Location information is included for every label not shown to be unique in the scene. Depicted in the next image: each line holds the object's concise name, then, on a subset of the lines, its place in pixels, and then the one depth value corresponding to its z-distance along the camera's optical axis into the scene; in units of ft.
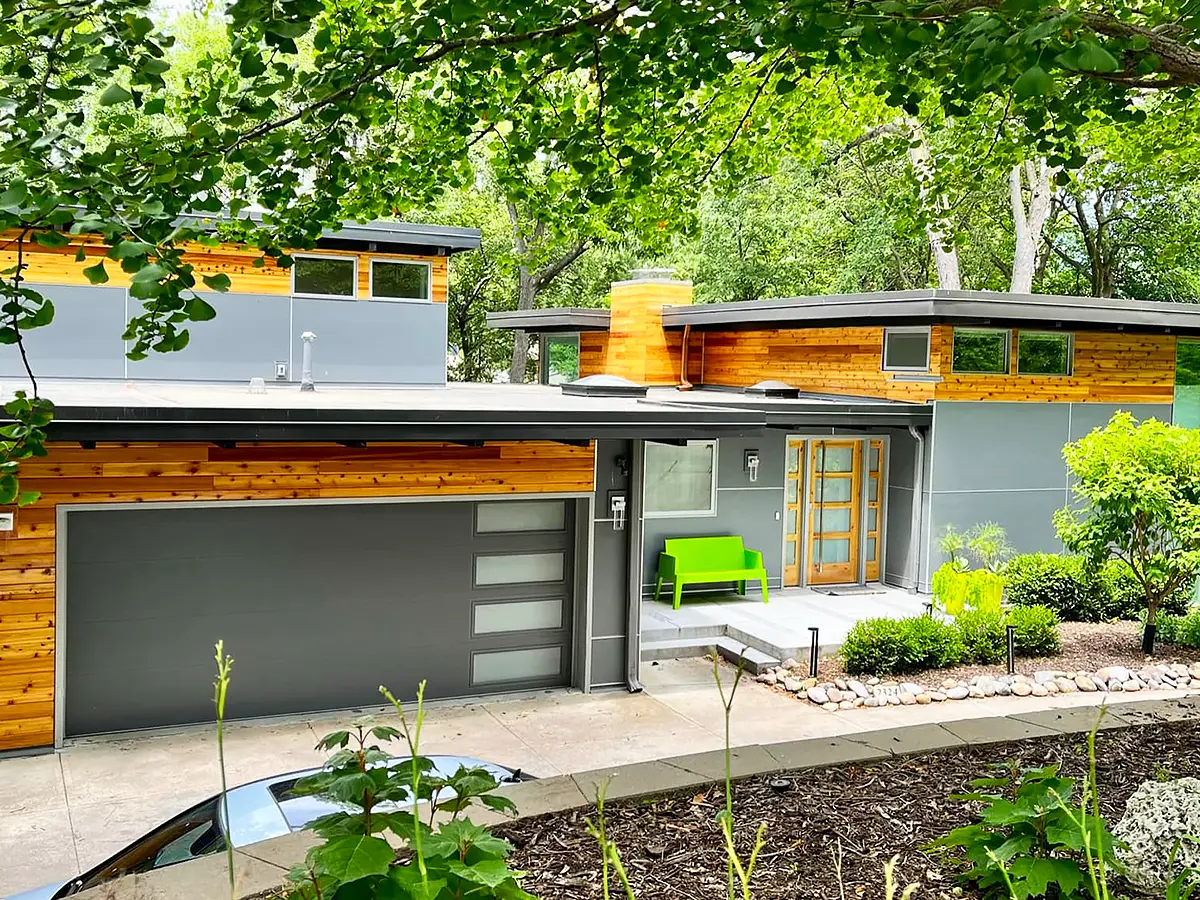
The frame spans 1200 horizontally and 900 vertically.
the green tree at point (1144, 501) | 39.37
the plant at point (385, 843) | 6.91
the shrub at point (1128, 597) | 46.72
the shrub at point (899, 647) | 39.24
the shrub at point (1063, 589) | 47.34
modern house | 30.27
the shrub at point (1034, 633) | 41.14
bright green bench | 48.93
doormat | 52.95
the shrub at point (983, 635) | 40.91
